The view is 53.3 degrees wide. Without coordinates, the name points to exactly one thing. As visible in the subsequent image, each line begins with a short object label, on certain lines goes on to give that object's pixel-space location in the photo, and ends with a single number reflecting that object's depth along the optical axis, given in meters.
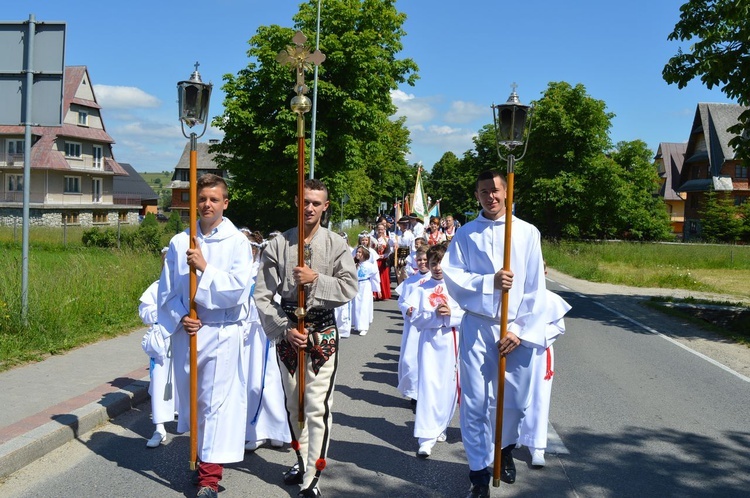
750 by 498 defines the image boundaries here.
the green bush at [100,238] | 32.09
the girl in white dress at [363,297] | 12.75
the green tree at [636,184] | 51.62
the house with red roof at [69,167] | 50.81
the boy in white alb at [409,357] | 7.16
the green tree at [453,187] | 87.78
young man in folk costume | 4.68
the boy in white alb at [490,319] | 4.84
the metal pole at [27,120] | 8.55
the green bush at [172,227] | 36.79
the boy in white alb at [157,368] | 5.97
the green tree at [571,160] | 48.03
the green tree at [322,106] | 28.06
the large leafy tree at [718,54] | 14.15
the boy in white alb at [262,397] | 5.80
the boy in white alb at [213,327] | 4.76
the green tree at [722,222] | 49.75
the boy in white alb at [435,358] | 5.93
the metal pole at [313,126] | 22.40
